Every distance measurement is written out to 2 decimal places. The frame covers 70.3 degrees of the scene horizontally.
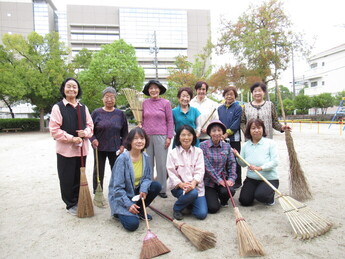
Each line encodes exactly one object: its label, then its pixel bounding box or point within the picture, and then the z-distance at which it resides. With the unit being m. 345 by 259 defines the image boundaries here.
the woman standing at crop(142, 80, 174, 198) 3.74
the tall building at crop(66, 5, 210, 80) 53.66
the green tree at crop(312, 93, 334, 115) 24.98
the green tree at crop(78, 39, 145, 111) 19.94
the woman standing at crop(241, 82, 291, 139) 3.72
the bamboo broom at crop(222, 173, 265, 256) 2.20
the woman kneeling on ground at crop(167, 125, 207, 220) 3.05
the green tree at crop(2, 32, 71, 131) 18.25
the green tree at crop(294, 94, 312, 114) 26.62
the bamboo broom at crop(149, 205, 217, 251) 2.34
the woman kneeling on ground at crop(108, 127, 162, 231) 2.77
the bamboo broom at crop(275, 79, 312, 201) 3.61
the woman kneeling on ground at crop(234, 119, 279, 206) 3.32
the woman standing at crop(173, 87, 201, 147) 3.73
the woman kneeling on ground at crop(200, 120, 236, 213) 3.30
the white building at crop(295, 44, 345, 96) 34.91
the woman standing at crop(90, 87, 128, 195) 3.55
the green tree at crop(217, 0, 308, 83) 11.77
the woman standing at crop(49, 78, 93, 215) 3.06
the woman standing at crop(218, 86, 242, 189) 3.90
